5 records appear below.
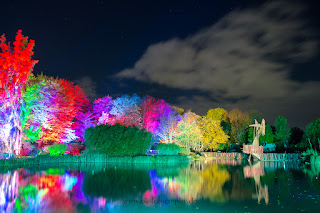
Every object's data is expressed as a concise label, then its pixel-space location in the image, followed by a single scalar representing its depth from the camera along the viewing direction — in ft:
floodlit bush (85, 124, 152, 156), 104.53
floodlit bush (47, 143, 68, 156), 112.90
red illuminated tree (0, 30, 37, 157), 98.07
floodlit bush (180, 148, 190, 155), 134.41
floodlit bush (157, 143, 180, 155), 124.58
